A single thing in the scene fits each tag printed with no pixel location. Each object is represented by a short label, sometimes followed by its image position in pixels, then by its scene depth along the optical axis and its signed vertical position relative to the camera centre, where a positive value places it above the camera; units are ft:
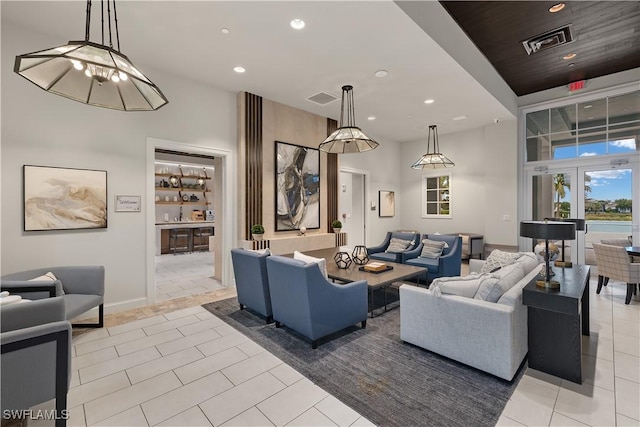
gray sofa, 7.64 -3.12
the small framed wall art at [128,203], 13.29 +0.51
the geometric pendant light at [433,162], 18.94 +3.38
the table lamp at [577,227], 10.78 -0.73
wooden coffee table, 12.18 -2.77
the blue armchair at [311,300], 9.32 -2.97
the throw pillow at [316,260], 9.91 -1.70
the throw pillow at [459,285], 8.64 -2.20
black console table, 7.48 -3.14
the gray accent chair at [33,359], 5.43 -2.81
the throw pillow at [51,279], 8.99 -2.14
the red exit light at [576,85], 18.80 +8.26
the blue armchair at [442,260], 16.60 -2.83
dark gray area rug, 6.63 -4.49
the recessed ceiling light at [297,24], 10.30 +6.82
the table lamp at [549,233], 8.11 -0.58
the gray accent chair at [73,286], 8.87 -2.45
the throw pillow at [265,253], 11.61 -1.56
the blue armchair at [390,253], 18.66 -2.51
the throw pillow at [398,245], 19.42 -2.15
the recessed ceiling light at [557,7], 11.85 +8.44
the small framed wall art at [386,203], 27.55 +0.98
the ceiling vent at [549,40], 13.62 +8.47
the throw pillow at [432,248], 17.78 -2.17
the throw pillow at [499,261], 11.63 -1.96
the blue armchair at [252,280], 11.49 -2.76
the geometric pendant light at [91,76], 6.36 +3.47
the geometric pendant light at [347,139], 13.23 +3.54
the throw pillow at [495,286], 8.23 -2.13
